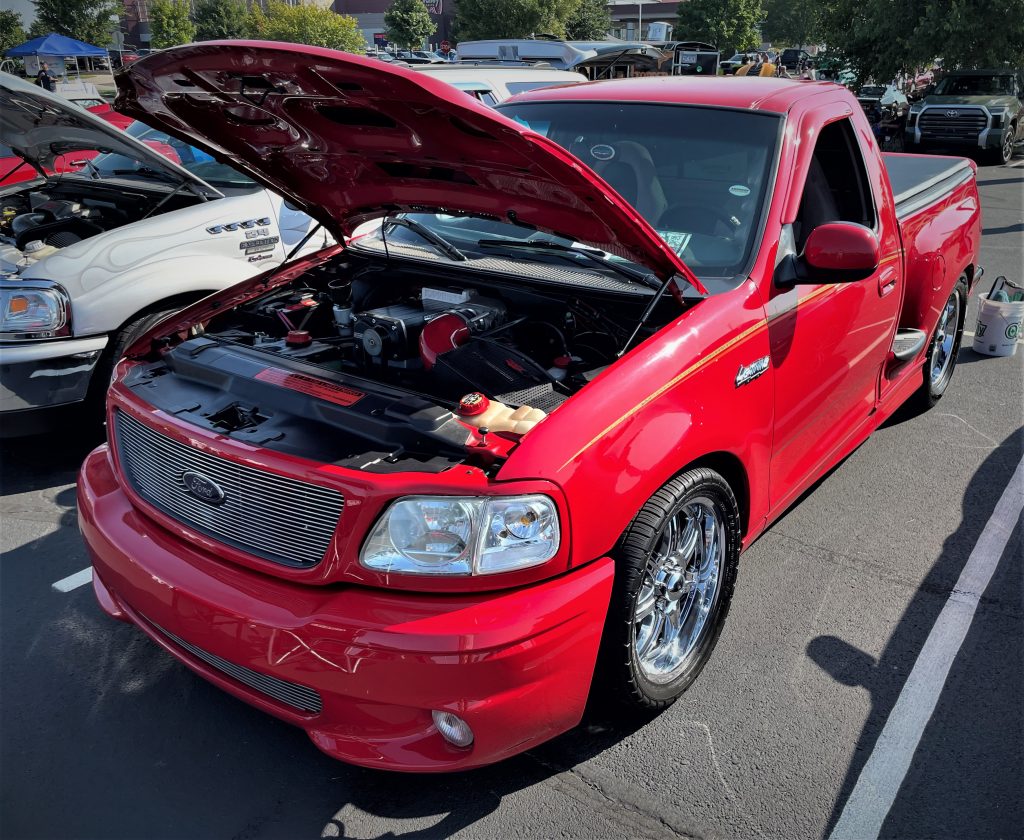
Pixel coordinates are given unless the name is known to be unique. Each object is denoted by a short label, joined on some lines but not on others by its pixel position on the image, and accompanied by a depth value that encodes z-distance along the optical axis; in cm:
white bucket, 591
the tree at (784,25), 6559
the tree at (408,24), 5072
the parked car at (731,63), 3135
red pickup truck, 212
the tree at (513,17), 3938
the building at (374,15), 6850
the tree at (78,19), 4097
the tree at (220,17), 4862
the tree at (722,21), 4981
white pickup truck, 421
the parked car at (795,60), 4169
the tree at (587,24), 4580
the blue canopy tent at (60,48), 2973
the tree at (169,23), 4591
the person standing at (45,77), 1731
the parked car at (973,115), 1656
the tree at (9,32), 4016
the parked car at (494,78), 818
